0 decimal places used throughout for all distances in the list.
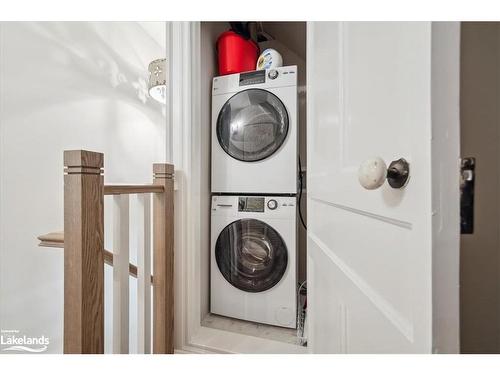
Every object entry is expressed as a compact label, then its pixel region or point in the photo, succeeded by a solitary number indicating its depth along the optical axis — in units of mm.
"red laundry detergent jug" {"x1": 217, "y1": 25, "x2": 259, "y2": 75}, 1673
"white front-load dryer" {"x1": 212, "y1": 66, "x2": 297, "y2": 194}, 1578
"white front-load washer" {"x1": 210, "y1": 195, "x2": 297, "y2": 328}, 1575
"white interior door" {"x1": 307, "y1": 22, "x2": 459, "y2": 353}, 318
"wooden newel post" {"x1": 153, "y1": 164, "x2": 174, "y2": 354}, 1272
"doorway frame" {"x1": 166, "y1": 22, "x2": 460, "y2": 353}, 1392
